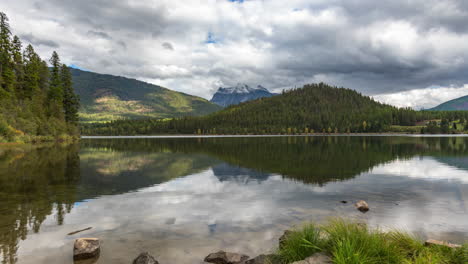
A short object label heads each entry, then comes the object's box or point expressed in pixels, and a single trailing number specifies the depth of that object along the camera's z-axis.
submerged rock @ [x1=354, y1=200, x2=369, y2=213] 20.22
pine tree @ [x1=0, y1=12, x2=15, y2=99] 98.86
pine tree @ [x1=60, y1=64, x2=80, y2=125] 135.00
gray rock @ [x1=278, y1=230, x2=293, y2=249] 12.63
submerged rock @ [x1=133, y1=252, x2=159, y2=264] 11.51
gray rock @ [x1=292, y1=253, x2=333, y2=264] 9.32
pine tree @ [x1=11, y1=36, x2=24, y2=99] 108.91
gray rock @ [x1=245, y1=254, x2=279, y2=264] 10.94
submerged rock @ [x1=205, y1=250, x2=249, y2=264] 12.09
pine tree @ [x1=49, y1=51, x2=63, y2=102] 125.12
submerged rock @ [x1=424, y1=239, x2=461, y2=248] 11.06
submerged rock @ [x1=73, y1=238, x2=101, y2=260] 12.38
